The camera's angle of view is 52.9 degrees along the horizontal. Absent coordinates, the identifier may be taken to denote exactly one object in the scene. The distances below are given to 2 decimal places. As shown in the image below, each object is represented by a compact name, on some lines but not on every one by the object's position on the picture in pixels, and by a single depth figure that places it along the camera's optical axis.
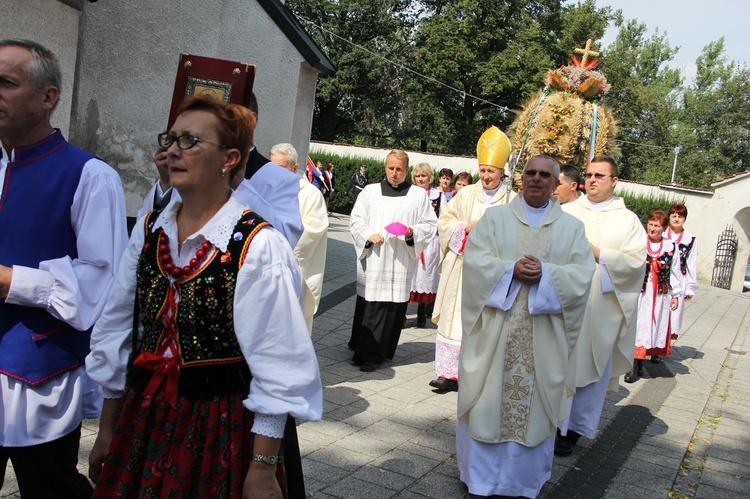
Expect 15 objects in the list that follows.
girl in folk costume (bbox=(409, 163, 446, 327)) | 9.74
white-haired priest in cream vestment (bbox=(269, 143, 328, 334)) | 6.24
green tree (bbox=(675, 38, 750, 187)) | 56.00
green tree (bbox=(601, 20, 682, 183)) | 56.66
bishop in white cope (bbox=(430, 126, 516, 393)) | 6.80
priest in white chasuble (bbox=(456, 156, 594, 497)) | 4.45
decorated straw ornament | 6.95
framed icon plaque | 3.45
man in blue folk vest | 2.68
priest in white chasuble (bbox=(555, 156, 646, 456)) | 5.74
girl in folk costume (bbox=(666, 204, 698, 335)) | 10.01
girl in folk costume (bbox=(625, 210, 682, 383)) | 9.05
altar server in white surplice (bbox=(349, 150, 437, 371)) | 7.70
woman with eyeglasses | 2.21
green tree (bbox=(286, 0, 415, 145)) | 46.31
